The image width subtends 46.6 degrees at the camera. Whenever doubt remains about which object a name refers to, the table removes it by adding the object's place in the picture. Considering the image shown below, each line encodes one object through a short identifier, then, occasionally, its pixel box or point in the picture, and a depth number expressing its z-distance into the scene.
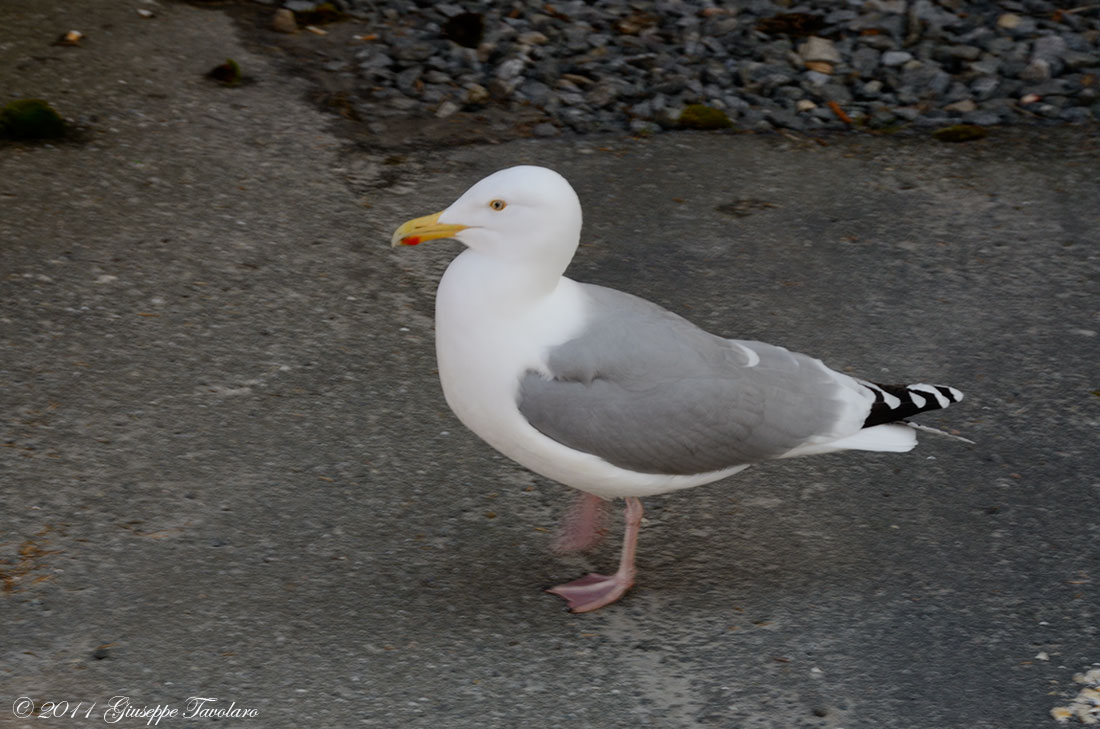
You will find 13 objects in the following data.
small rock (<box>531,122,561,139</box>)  5.31
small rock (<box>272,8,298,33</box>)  5.89
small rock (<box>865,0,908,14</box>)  6.19
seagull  2.97
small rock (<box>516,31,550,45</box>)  5.90
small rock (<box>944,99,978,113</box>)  5.60
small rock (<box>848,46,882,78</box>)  5.83
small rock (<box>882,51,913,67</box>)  5.86
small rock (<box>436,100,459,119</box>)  5.42
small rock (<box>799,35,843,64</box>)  5.89
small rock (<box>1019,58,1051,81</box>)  5.75
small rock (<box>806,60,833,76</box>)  5.82
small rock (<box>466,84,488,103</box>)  5.51
